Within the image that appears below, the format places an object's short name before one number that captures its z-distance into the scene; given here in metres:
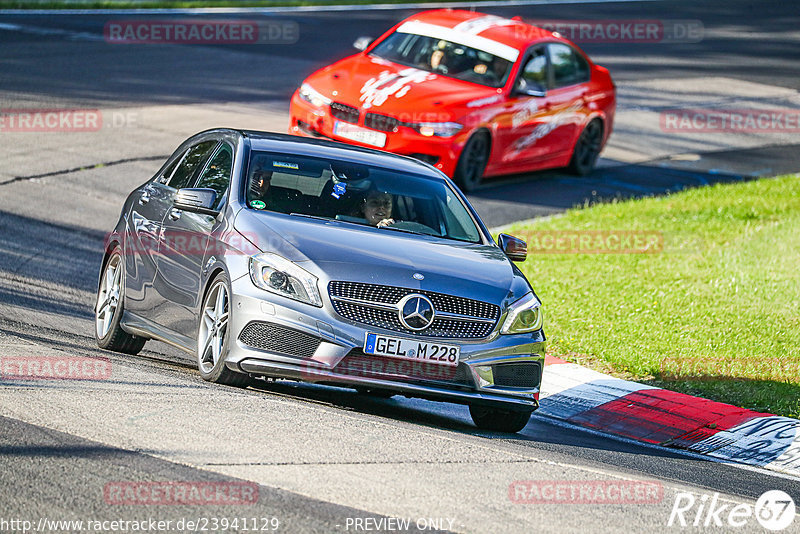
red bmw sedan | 30.95
